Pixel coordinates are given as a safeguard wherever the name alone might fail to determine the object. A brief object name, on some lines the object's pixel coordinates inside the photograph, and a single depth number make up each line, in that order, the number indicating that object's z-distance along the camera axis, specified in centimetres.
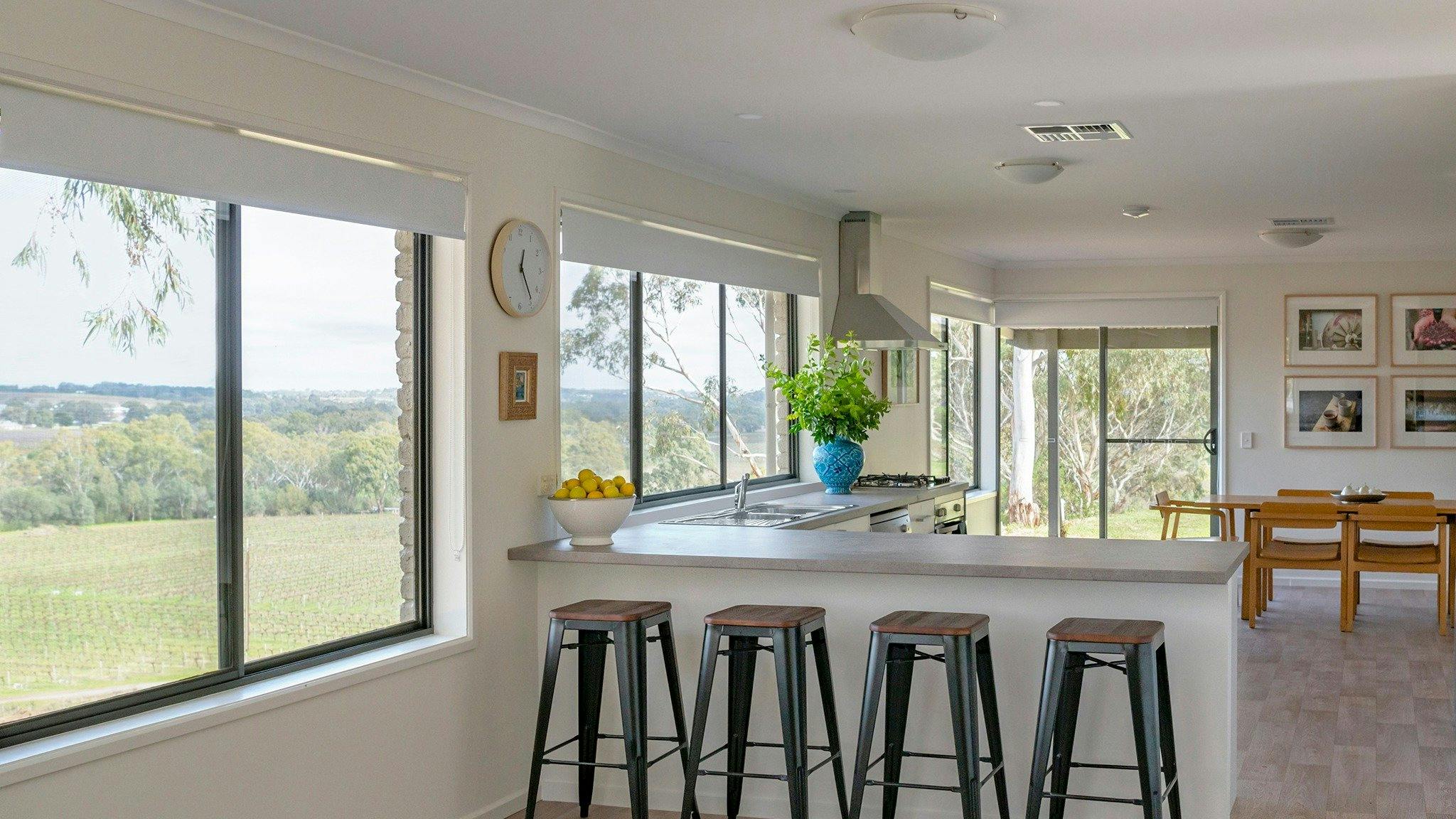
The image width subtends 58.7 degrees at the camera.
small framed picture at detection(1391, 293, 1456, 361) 901
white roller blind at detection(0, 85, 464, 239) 275
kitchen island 379
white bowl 432
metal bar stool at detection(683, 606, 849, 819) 367
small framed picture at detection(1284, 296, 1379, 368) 916
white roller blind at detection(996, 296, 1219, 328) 949
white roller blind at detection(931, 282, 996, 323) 845
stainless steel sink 531
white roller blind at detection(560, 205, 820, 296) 468
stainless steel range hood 650
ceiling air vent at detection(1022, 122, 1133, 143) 464
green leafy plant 627
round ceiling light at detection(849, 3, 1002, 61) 315
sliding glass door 968
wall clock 420
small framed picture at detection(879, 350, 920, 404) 728
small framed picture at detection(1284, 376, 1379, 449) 916
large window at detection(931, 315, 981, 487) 884
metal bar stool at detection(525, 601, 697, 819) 380
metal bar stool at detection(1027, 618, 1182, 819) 345
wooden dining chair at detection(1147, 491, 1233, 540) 786
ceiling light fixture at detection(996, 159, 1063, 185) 525
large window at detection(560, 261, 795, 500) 507
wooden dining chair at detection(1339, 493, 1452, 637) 729
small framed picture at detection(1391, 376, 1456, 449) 900
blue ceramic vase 640
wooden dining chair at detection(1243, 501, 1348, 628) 739
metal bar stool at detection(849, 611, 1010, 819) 353
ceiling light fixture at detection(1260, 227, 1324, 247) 748
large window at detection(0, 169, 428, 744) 288
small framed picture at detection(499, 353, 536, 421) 426
